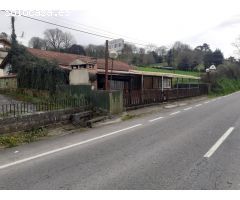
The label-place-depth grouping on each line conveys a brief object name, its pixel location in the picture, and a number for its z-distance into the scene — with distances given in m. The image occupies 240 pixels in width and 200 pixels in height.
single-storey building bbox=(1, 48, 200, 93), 14.07
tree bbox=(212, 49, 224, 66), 54.89
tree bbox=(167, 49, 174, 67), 56.98
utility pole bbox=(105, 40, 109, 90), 10.52
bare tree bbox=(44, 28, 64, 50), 42.97
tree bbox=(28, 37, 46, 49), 42.36
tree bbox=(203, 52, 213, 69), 55.01
